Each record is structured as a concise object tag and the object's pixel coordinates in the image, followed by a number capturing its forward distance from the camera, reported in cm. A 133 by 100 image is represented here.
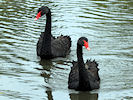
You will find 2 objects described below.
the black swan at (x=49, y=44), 2089
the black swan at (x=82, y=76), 1628
